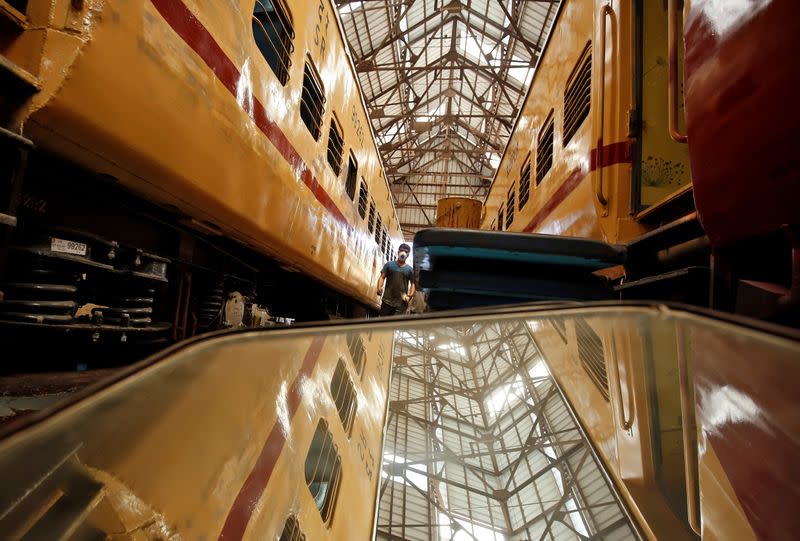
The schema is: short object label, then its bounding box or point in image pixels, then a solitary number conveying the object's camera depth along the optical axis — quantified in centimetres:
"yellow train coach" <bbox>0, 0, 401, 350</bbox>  118
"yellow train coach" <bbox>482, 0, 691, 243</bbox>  228
